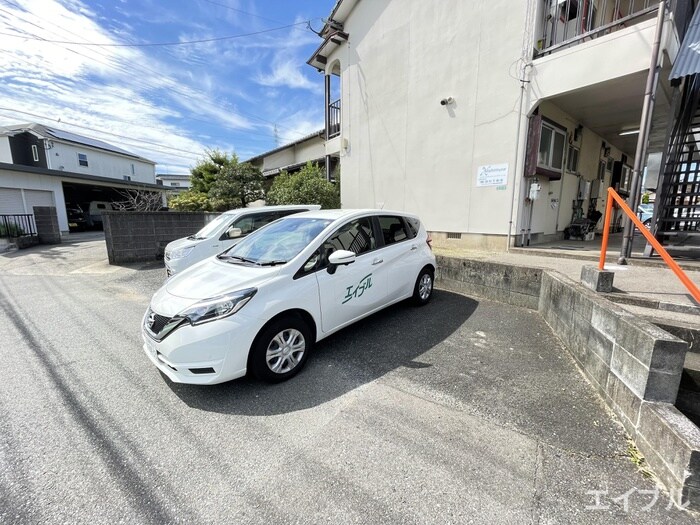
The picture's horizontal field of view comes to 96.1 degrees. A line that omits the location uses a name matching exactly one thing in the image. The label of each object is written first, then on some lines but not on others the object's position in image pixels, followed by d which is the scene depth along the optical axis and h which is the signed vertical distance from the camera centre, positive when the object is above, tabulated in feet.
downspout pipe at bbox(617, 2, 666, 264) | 15.65 +4.94
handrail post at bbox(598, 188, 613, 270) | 11.41 -0.70
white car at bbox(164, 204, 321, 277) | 19.47 -1.49
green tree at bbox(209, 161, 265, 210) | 47.29 +3.79
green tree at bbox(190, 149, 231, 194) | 61.41 +8.29
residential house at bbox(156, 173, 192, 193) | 163.08 +17.28
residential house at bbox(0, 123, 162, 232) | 48.32 +10.14
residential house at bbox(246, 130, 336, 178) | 55.16 +11.51
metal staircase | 18.21 +2.66
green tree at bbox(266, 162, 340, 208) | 37.60 +2.70
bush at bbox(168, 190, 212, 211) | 48.11 +1.47
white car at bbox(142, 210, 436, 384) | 8.46 -2.59
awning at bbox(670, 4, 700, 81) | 15.47 +7.94
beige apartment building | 20.52 +8.33
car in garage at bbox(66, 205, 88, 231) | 62.39 -1.29
